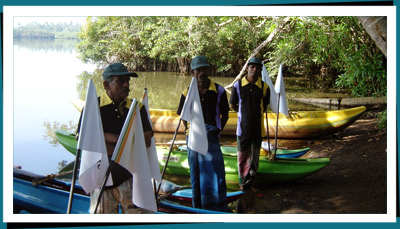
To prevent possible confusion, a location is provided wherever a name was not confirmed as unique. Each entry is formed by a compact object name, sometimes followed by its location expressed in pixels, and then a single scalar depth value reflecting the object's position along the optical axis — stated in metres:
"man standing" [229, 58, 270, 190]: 3.97
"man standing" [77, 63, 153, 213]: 2.57
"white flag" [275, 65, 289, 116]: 4.53
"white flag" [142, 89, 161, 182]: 2.76
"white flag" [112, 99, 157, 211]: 2.44
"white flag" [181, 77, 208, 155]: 3.24
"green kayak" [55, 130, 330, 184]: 4.35
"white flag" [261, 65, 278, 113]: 4.28
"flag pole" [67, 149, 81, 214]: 2.38
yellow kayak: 6.88
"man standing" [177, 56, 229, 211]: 3.42
